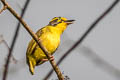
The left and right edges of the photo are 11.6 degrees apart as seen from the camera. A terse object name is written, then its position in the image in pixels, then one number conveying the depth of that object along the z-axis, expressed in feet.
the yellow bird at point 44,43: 36.04
